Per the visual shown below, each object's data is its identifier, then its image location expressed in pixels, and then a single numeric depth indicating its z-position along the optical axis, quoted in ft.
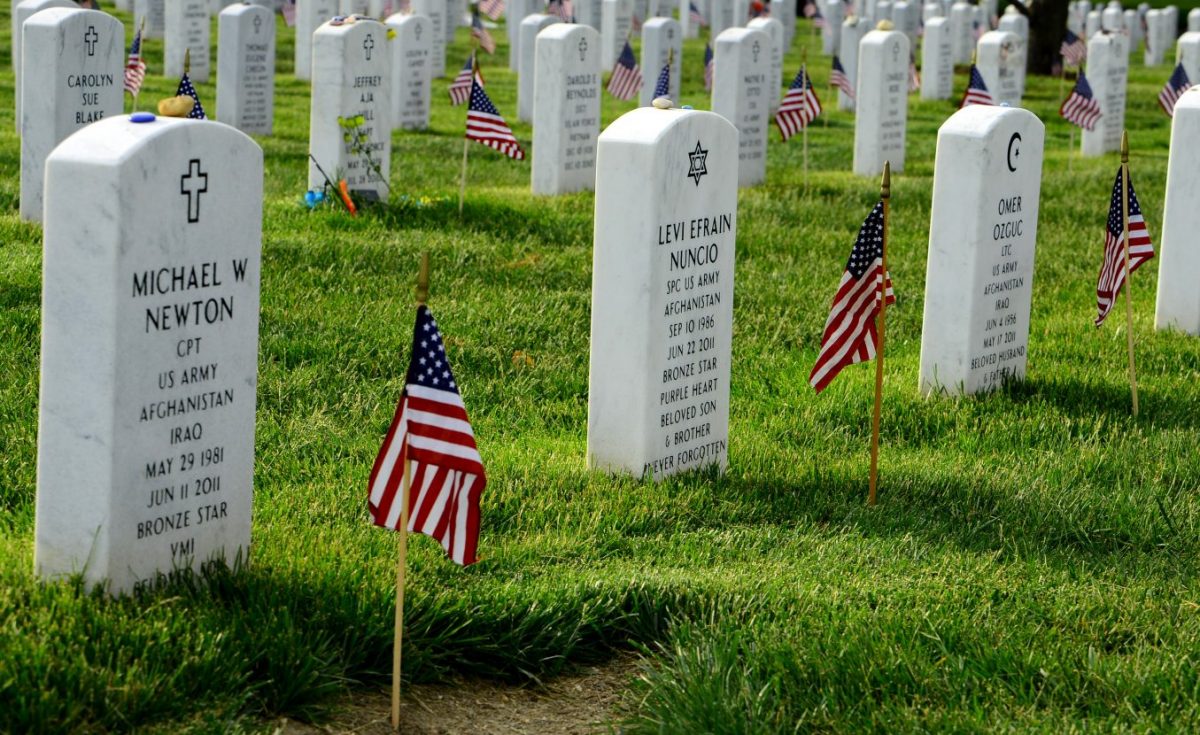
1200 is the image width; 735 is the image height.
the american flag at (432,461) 15.37
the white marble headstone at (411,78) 59.88
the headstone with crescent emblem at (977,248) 27.02
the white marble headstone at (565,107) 44.75
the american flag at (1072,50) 89.35
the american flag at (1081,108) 55.57
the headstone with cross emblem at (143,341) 15.12
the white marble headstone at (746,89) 49.73
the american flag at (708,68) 74.69
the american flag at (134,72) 49.07
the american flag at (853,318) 21.93
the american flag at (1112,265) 27.09
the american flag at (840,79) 62.44
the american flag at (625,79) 62.03
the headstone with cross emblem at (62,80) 34.37
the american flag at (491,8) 94.12
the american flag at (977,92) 51.66
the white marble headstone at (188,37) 67.67
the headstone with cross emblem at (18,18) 43.52
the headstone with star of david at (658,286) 21.18
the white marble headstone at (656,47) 69.97
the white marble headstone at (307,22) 75.56
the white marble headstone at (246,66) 54.71
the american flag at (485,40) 78.28
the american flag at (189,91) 35.24
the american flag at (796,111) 48.88
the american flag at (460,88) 56.98
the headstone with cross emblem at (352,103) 39.32
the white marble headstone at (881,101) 53.36
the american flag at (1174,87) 63.93
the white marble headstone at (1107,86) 65.31
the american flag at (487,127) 37.99
